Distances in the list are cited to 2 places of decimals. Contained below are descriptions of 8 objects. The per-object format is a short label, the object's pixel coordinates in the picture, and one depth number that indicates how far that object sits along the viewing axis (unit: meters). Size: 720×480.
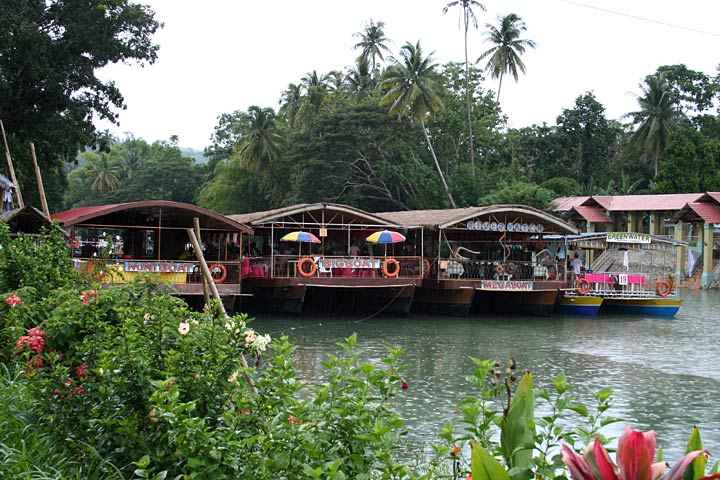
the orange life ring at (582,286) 24.73
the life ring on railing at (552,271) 24.80
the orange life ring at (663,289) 25.17
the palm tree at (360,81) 48.19
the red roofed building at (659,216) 37.16
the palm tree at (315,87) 45.62
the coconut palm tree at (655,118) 46.66
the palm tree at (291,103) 50.88
